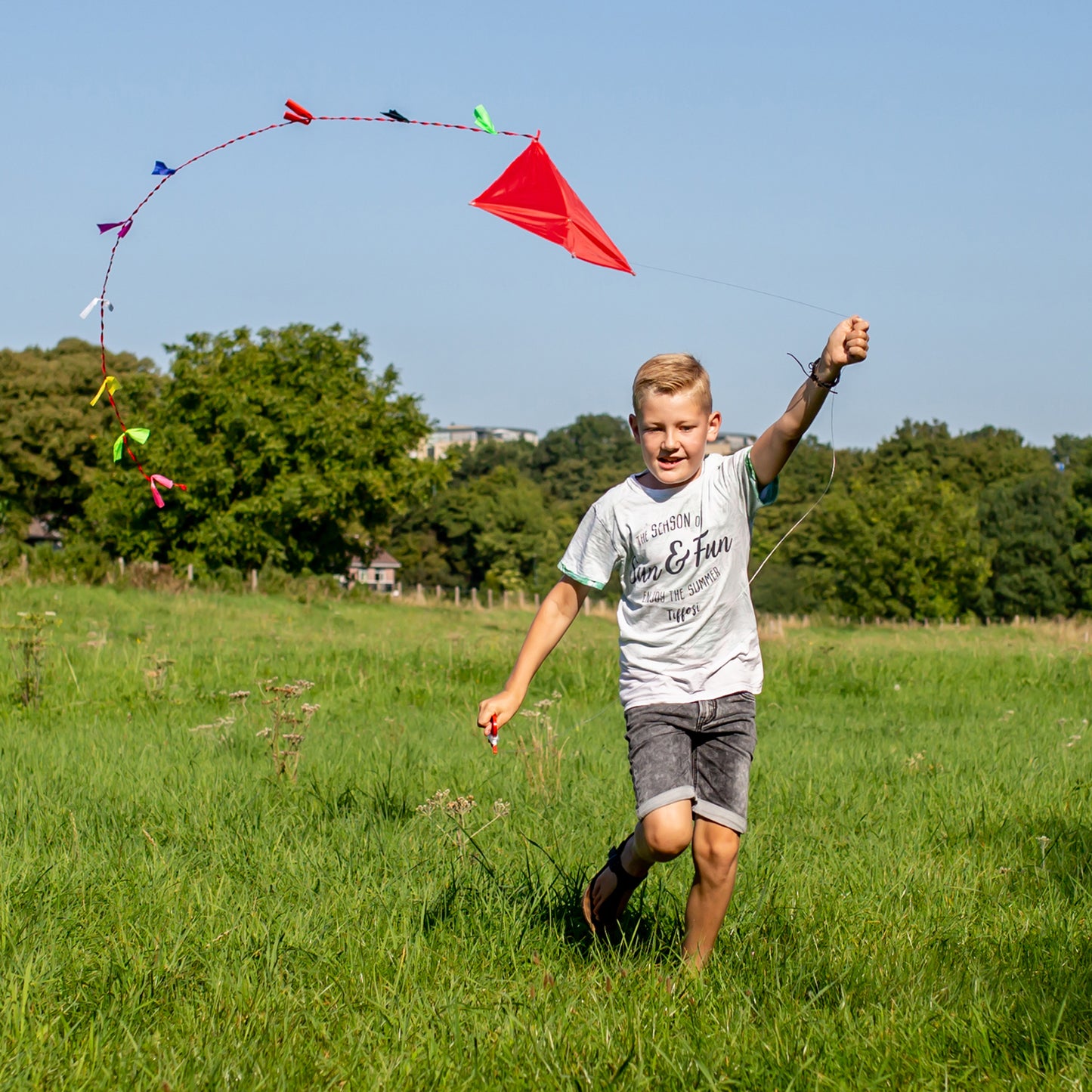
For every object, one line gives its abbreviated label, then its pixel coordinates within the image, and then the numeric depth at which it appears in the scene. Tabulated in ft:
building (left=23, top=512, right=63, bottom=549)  191.50
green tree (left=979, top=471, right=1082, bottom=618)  222.48
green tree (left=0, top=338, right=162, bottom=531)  172.14
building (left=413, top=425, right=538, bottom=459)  169.58
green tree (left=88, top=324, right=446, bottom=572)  148.46
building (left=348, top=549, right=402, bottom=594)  420.77
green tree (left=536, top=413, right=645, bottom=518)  346.58
